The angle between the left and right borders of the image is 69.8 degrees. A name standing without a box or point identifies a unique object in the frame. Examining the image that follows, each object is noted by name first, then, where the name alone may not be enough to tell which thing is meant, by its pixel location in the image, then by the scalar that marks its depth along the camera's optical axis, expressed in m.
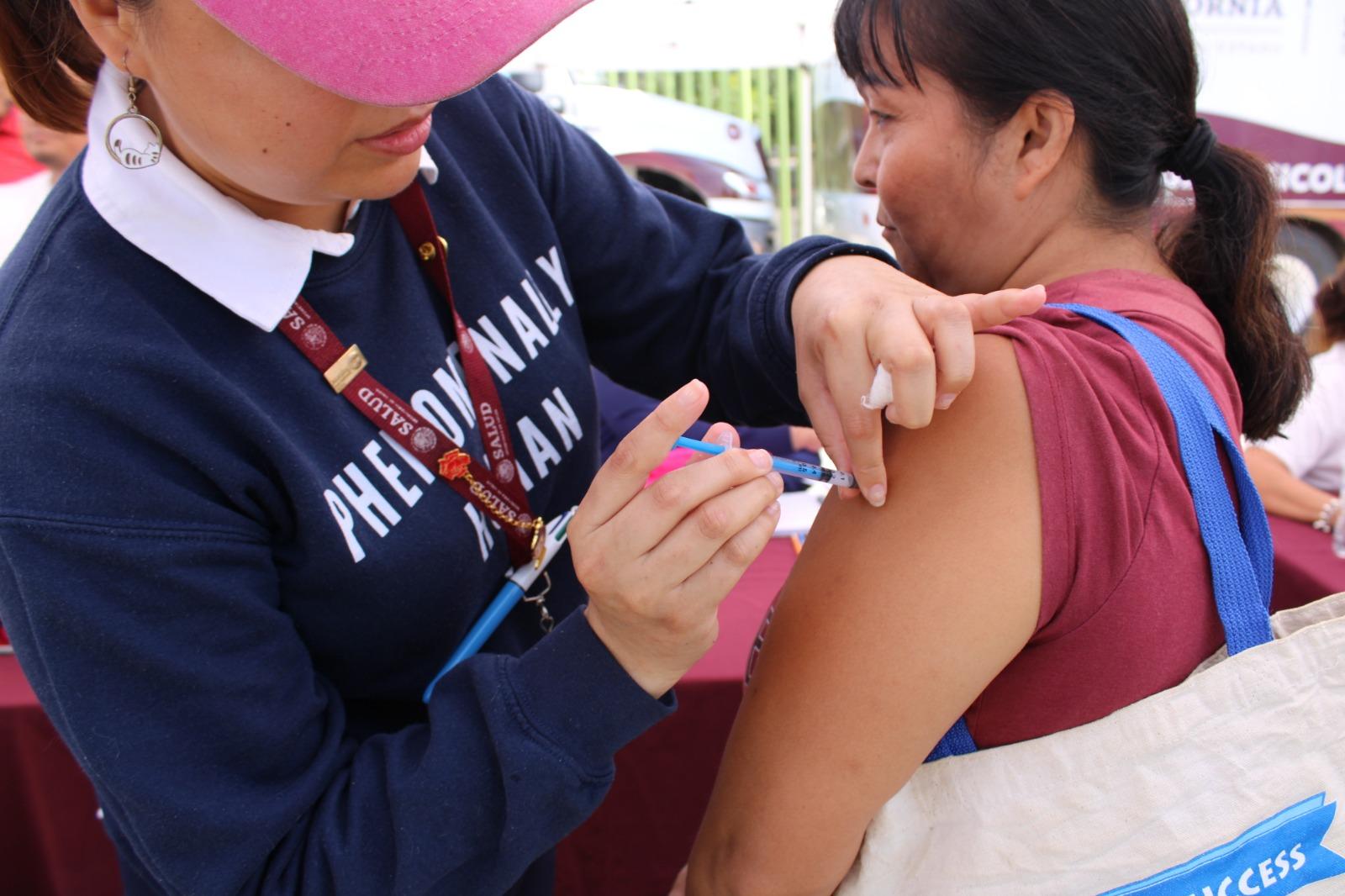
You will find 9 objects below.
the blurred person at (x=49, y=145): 2.95
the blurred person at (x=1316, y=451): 2.78
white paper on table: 2.48
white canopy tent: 6.34
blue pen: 1.00
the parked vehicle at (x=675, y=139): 6.50
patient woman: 0.83
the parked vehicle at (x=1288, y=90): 4.08
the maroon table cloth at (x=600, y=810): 1.73
